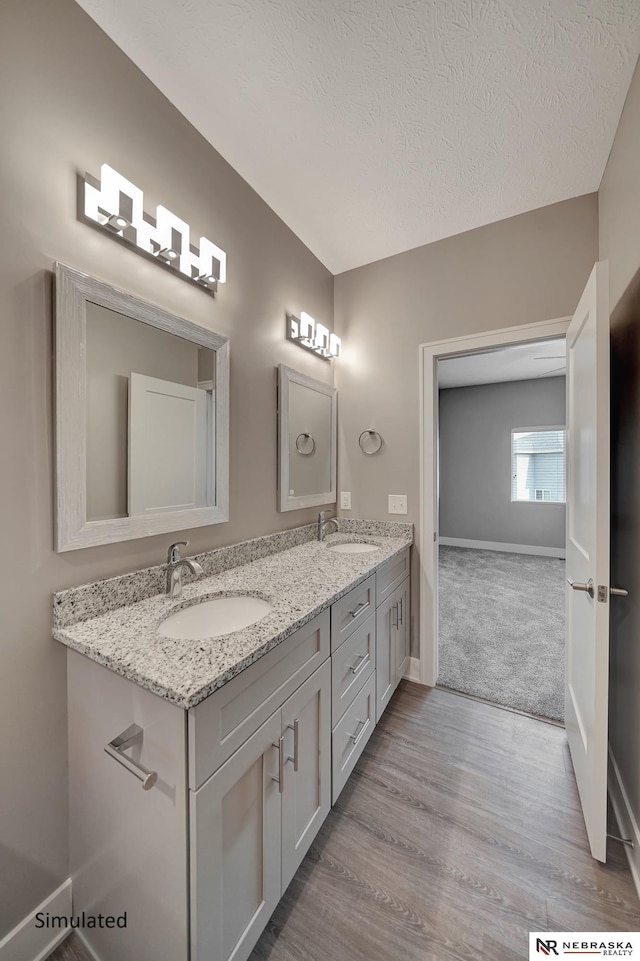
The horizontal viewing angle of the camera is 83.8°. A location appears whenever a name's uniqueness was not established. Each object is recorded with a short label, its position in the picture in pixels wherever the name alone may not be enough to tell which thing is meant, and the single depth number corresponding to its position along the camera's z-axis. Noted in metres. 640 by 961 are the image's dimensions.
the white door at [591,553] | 1.13
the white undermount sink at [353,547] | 2.12
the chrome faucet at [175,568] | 1.20
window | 5.32
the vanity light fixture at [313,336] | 2.03
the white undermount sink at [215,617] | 1.15
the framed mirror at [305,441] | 1.95
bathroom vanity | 0.75
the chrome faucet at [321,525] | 2.16
